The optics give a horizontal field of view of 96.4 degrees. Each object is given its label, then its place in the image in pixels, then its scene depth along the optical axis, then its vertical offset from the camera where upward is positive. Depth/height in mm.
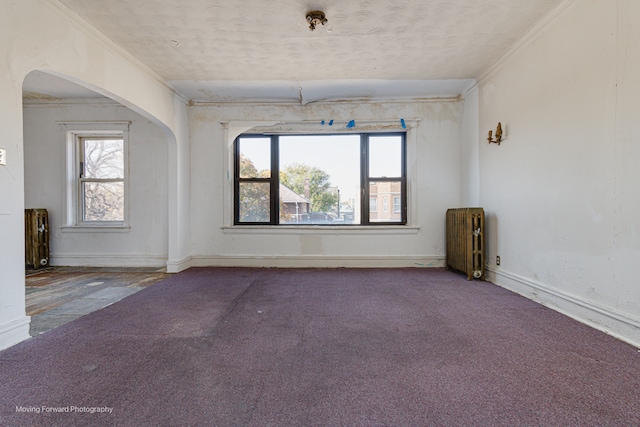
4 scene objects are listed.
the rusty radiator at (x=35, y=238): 4188 -387
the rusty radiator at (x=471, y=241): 3434 -394
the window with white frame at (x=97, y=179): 4477 +505
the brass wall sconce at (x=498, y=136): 3227 +842
